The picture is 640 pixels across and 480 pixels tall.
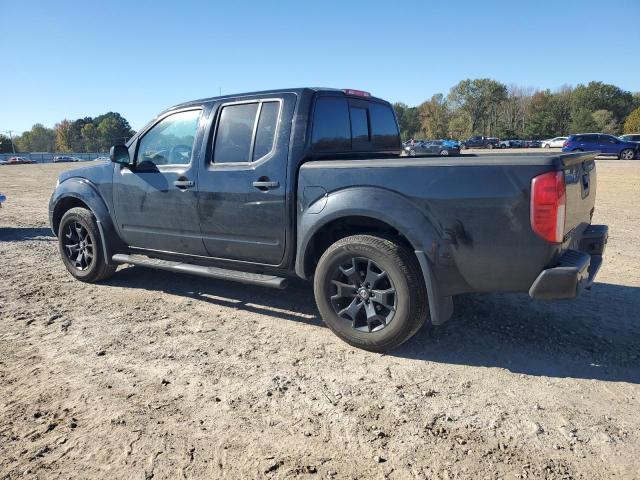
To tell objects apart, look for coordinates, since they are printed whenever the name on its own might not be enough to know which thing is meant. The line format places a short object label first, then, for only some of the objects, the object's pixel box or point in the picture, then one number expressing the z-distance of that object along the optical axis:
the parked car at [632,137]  29.85
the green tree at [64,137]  124.62
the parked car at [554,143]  53.57
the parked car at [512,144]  68.61
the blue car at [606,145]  27.84
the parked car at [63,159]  71.69
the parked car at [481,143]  62.63
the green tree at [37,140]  130.12
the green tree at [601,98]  82.94
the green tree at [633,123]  68.19
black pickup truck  3.06
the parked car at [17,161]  63.64
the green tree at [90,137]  116.81
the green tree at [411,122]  115.56
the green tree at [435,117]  104.06
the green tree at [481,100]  96.31
